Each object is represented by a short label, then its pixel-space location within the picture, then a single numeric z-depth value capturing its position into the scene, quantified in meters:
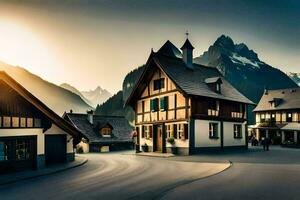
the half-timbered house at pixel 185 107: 31.39
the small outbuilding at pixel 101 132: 43.16
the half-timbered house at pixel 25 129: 19.12
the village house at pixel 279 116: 51.59
